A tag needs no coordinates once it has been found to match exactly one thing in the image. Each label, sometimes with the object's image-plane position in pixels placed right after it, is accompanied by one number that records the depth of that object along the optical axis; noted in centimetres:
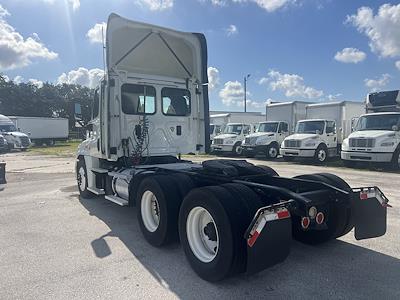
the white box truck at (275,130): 2022
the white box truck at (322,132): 1739
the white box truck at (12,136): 2956
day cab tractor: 355
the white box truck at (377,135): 1374
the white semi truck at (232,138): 2269
